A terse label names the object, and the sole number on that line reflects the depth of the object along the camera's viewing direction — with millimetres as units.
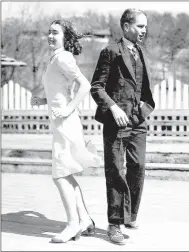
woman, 4359
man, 4406
